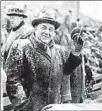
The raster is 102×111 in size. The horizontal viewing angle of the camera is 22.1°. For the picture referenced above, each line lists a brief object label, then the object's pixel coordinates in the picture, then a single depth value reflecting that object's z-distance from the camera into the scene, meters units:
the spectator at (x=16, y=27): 3.07
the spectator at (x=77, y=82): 3.21
